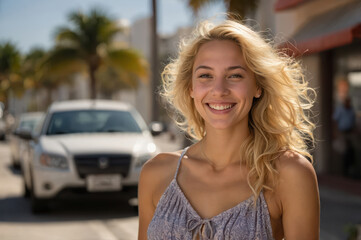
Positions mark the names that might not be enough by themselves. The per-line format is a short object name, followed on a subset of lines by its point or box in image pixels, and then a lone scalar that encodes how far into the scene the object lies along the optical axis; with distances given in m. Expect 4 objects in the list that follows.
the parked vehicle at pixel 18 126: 17.09
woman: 2.61
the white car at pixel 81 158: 8.84
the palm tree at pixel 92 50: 25.06
